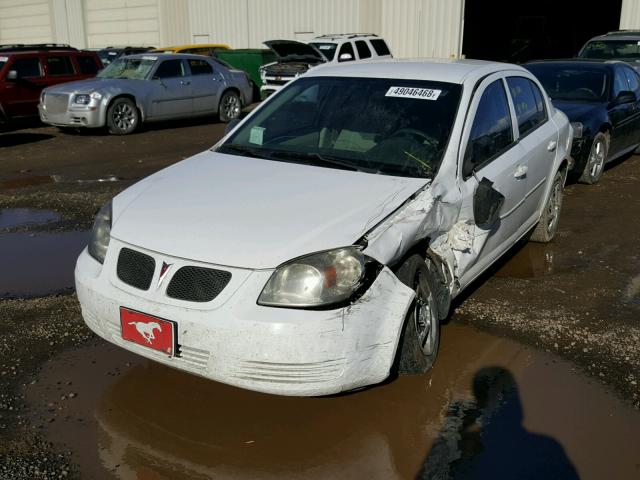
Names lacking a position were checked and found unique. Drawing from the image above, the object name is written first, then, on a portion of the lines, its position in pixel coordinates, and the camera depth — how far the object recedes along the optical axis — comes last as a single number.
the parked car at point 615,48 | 14.16
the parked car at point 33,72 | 14.04
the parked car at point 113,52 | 21.09
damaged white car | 3.07
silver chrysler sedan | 13.07
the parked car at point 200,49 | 19.10
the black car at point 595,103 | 8.47
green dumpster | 20.42
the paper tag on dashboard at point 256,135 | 4.61
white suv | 17.00
